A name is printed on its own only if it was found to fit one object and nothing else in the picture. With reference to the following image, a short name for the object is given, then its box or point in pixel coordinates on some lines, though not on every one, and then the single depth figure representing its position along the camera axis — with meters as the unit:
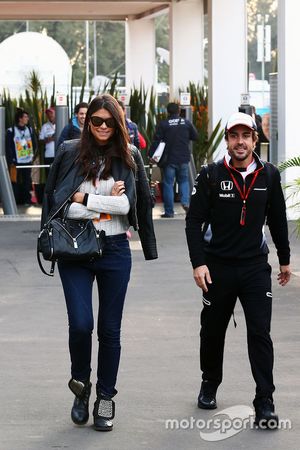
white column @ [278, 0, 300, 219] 19.86
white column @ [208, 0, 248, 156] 24.62
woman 6.70
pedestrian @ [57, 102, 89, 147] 14.17
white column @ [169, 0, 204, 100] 28.64
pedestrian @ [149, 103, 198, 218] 20.34
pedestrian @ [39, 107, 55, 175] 22.23
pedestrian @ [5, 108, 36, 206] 22.00
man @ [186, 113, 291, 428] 6.77
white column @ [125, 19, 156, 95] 34.50
